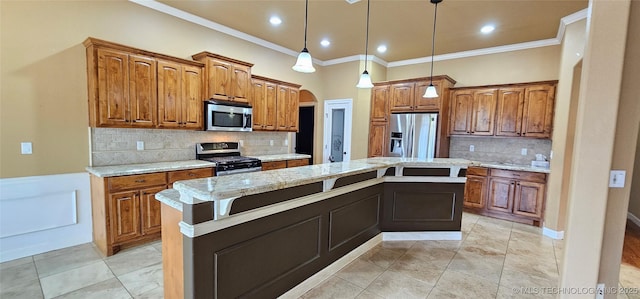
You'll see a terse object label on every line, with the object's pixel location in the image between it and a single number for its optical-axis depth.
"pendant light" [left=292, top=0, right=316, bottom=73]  2.48
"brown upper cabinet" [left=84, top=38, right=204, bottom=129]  2.96
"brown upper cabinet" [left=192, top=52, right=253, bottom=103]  3.83
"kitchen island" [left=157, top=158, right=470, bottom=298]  1.59
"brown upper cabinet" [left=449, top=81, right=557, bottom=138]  4.22
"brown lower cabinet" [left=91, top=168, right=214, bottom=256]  2.86
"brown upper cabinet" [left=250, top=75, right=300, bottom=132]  4.62
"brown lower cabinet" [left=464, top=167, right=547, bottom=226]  4.12
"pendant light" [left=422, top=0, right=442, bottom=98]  3.23
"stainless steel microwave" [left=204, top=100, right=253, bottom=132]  3.88
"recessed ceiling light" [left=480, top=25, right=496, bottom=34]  3.92
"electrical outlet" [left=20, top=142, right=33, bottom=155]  2.78
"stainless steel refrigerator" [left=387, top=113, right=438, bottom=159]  4.90
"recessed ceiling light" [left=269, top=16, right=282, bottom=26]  3.93
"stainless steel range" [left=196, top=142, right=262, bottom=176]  3.80
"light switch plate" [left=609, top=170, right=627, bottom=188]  1.71
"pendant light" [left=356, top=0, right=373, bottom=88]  3.23
